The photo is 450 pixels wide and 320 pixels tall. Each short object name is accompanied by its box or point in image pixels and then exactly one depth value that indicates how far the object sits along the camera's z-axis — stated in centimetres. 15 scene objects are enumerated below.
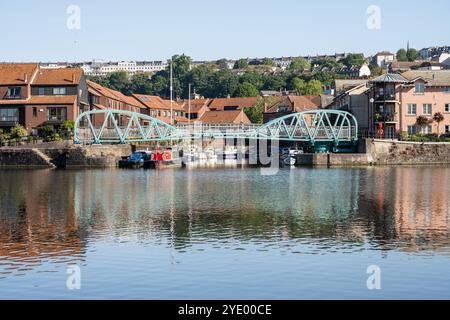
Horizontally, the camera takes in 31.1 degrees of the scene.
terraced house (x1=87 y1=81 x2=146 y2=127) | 11341
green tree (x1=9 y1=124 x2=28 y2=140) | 9550
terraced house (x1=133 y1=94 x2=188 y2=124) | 14450
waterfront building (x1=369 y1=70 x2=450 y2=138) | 9688
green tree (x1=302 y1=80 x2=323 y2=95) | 18025
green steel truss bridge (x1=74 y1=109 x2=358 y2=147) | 9400
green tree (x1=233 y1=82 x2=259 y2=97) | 18488
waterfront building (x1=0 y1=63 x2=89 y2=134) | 10044
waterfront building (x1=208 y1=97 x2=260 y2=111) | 16075
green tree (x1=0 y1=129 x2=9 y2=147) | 9465
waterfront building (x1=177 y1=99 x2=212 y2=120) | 15825
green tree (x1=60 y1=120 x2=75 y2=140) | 9588
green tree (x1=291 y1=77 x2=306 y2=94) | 18700
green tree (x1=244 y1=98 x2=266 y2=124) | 15438
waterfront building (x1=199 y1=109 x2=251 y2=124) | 14588
